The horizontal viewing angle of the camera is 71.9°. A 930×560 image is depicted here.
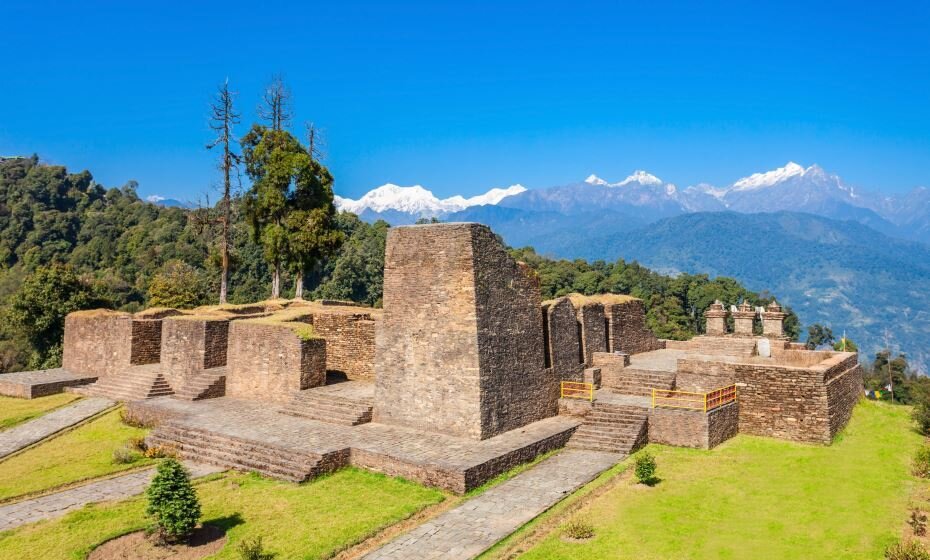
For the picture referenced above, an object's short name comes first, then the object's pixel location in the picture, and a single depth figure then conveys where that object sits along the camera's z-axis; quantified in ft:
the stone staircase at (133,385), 62.75
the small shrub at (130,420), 55.47
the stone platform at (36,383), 66.39
